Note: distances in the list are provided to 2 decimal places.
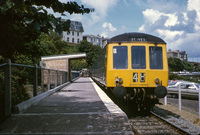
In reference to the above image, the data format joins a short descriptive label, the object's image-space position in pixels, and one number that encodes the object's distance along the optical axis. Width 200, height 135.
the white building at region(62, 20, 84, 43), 109.56
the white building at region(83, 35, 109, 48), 125.00
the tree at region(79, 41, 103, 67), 77.43
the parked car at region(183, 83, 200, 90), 18.24
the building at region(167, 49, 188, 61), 164.12
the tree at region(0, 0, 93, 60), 3.79
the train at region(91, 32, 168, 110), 9.36
